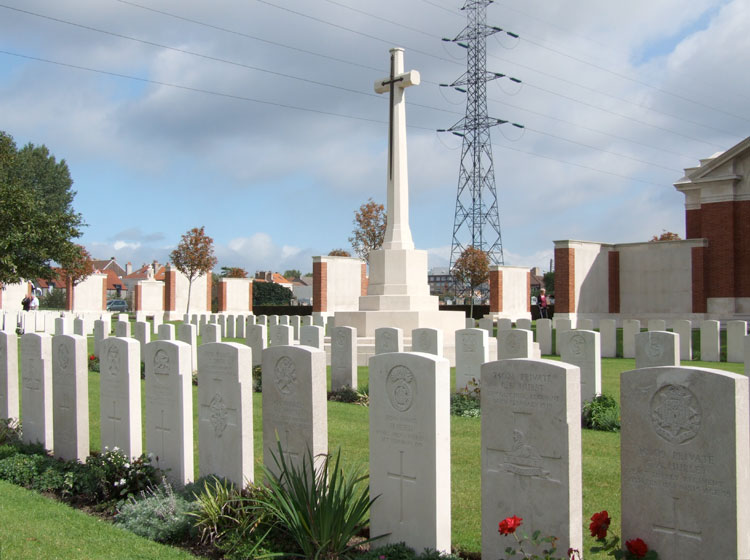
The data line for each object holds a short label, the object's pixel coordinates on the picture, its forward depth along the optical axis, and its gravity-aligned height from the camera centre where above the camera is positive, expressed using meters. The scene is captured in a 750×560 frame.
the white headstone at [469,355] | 10.99 -1.02
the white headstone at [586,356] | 9.95 -0.96
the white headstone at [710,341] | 17.25 -1.29
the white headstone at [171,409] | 6.14 -1.05
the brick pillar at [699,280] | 26.81 +0.37
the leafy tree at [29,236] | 19.22 +1.63
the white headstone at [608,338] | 19.52 -1.35
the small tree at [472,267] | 41.38 +1.44
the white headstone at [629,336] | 18.47 -1.25
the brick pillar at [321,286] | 34.31 +0.31
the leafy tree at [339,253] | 63.28 +3.60
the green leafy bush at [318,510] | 4.52 -1.46
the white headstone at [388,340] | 11.20 -0.79
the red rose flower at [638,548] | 3.78 -1.41
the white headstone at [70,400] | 7.10 -1.11
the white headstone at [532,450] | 4.00 -0.95
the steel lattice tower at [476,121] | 43.16 +10.94
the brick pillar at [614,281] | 29.31 +0.39
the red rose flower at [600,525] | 3.83 -1.30
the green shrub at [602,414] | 8.97 -1.63
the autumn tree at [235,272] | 58.96 +1.80
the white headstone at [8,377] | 8.28 -0.99
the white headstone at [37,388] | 7.55 -1.04
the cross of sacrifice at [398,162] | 17.00 +3.18
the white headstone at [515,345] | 10.02 -0.79
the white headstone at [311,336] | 13.01 -0.83
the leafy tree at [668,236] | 52.10 +4.06
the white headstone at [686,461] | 3.54 -0.91
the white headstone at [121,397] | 6.65 -1.01
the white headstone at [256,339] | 13.66 -0.94
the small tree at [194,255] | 39.66 +2.17
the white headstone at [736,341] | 16.84 -1.26
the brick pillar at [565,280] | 28.11 +0.43
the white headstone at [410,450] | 4.50 -1.05
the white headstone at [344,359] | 11.98 -1.17
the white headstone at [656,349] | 9.38 -0.80
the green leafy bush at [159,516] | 5.12 -1.70
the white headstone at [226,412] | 5.67 -1.00
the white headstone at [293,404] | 5.23 -0.86
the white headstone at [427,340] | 10.79 -0.77
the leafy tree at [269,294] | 52.59 -0.12
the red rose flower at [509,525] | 3.80 -1.29
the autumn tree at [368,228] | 39.47 +3.65
